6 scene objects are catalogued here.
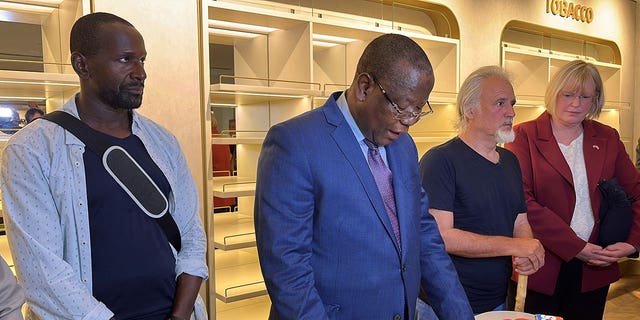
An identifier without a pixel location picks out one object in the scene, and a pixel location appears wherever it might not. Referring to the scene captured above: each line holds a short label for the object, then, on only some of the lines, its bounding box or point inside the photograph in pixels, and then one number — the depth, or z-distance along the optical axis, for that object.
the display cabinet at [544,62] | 4.66
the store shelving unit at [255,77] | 2.80
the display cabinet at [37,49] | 2.31
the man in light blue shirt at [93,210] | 1.34
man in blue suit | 1.17
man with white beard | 1.90
